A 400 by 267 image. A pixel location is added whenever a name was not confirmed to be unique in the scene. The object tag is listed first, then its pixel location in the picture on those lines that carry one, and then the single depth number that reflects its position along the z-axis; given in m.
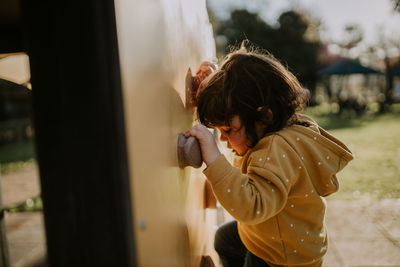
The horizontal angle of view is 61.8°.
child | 1.17
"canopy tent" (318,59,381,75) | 18.00
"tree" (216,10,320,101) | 23.31
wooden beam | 0.54
